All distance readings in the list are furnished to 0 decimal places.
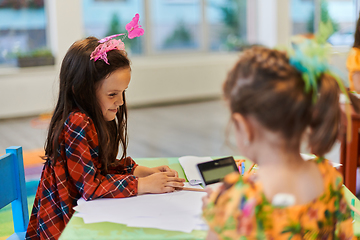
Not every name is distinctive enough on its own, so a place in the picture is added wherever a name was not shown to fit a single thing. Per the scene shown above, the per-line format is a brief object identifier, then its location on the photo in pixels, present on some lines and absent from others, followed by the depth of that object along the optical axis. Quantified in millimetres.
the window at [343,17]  6464
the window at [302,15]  6148
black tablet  907
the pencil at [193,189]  974
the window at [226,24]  5855
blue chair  1035
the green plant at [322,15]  6285
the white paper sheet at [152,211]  804
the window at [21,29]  4547
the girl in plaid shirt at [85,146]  957
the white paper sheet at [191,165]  1077
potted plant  4441
